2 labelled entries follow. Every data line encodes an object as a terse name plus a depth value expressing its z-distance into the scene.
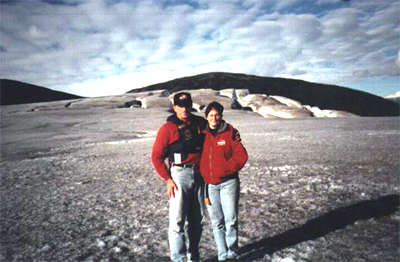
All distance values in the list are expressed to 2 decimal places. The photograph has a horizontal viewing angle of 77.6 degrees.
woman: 3.02
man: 3.03
